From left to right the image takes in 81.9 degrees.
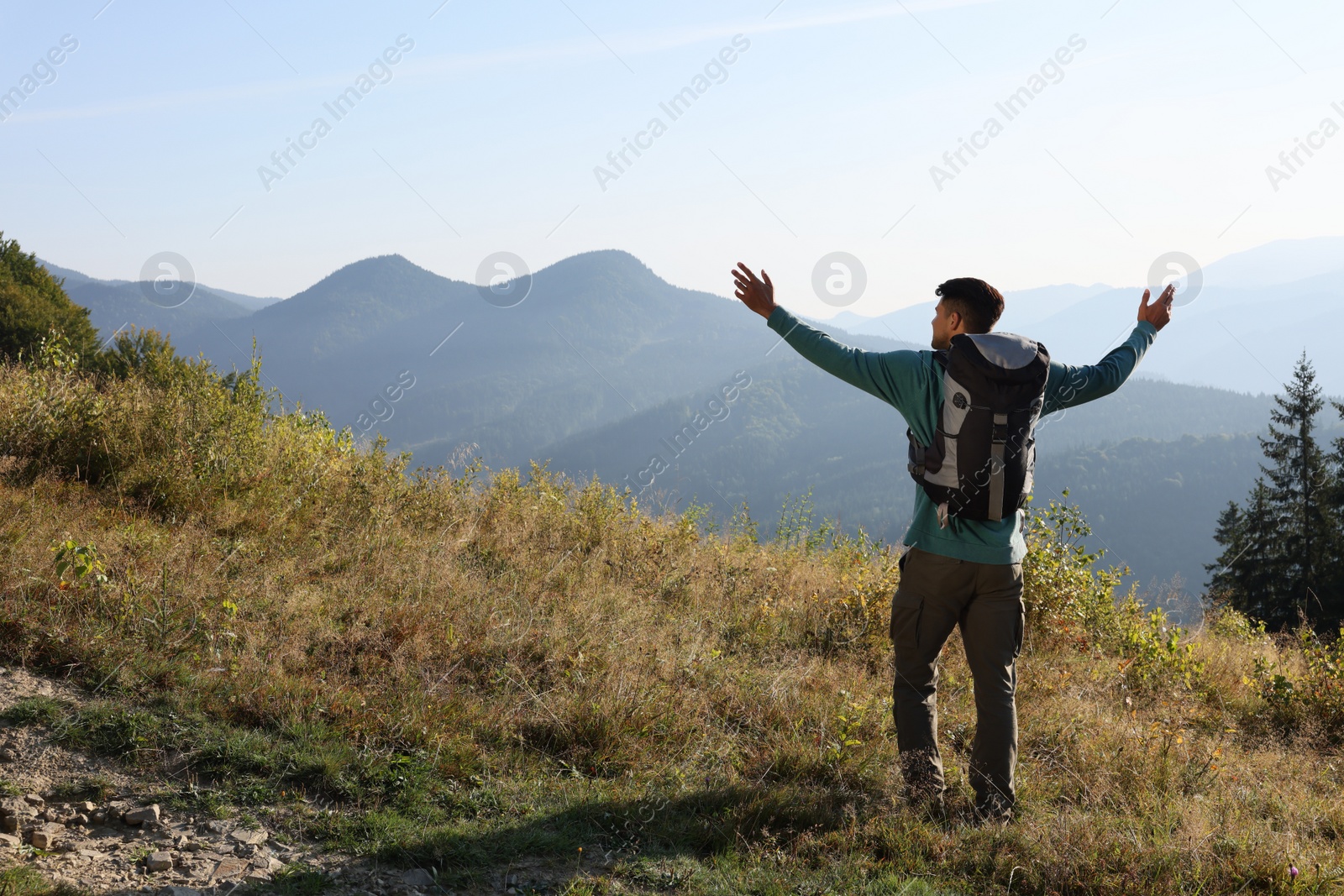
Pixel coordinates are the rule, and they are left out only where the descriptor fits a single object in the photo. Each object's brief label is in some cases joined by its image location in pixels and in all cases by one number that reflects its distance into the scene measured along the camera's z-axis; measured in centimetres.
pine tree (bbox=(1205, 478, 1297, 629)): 3400
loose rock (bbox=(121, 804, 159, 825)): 292
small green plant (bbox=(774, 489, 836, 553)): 941
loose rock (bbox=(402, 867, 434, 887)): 281
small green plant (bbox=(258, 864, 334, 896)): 265
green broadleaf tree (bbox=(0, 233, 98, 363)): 2230
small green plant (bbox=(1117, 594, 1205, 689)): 578
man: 347
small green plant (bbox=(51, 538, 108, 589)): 415
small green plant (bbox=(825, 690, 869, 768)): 394
